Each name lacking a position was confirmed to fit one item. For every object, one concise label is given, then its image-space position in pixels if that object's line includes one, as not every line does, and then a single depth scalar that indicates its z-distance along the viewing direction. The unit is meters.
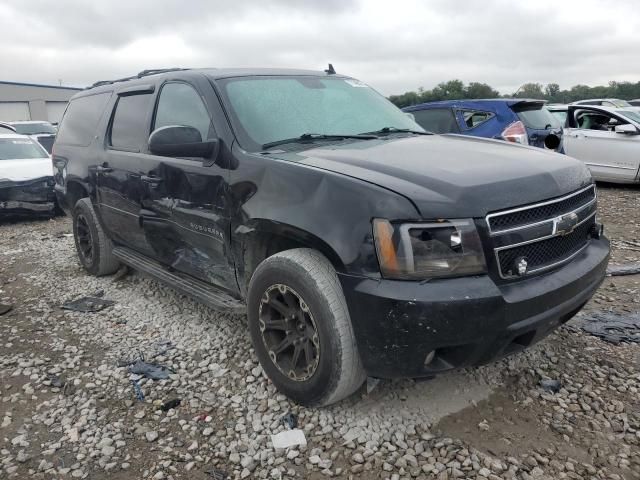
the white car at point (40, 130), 16.23
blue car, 7.46
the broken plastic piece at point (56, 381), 3.13
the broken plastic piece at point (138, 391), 2.95
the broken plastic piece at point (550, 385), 2.83
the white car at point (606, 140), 8.84
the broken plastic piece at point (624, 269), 4.62
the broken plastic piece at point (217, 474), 2.32
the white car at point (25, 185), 8.20
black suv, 2.19
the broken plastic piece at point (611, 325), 3.43
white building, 39.66
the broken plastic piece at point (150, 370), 3.17
